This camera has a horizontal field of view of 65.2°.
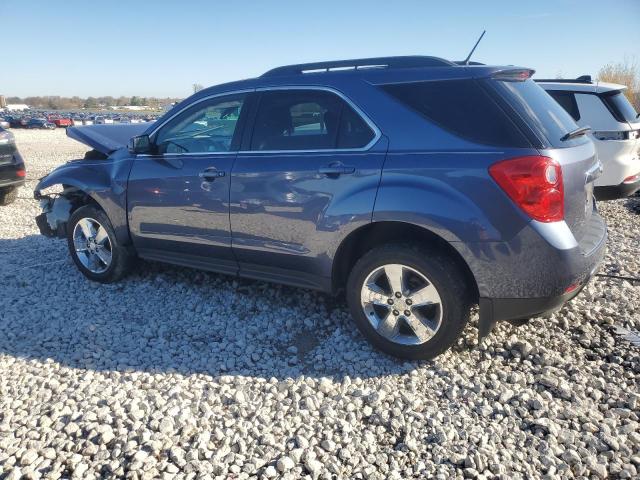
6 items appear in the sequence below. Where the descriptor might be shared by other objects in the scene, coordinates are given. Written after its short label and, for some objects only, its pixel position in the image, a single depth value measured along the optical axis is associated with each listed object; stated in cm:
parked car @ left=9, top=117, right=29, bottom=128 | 4656
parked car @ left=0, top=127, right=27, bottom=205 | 820
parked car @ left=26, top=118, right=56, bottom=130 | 4641
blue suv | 286
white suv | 645
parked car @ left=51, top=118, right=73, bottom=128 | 5026
